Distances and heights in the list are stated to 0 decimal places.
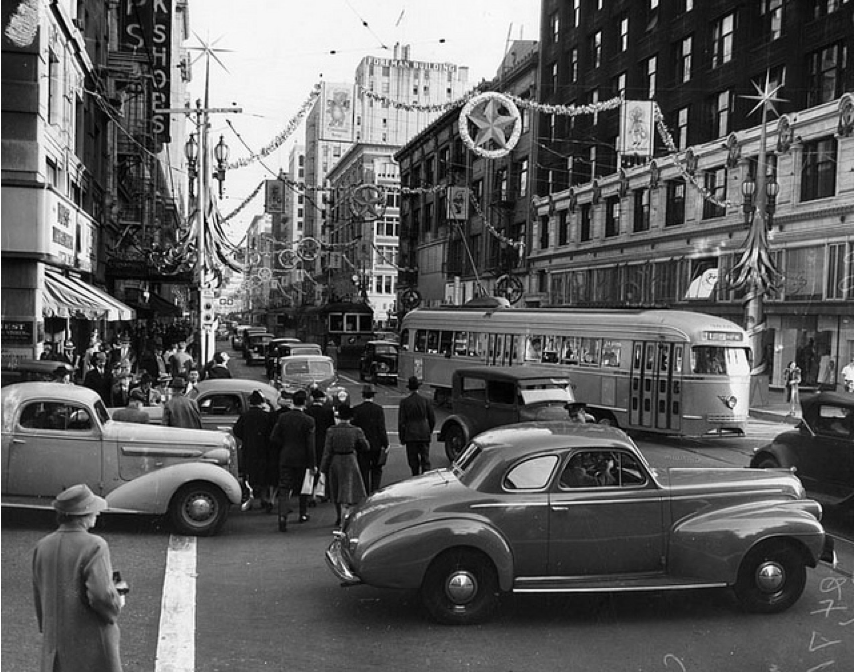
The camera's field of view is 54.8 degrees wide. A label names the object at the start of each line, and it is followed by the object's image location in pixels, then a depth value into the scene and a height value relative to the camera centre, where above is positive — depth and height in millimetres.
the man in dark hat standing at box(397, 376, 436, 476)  13055 -1583
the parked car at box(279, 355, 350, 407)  22828 -1354
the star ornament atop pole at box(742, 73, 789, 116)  25231 +8445
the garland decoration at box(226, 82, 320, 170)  23000 +5638
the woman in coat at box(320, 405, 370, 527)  10422 -1786
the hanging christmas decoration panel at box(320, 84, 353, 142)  25219 +6938
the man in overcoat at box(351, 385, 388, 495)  11922 -1543
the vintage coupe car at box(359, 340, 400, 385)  34812 -1543
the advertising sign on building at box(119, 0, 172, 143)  33000 +11781
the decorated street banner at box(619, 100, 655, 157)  26844 +6525
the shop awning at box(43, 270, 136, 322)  20266 +500
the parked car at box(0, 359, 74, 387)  14228 -921
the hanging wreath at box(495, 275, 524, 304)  47125 +2316
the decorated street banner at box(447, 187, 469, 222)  44031 +6677
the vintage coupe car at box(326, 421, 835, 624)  7363 -1868
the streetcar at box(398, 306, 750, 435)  18406 -745
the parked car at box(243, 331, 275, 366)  46312 -1293
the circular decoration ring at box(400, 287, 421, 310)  59912 +2042
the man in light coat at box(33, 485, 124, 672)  4582 -1535
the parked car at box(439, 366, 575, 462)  14750 -1320
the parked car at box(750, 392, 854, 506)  11086 -1612
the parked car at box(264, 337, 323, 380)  28688 -977
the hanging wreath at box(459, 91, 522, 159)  20922 +5348
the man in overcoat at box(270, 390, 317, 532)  10742 -1643
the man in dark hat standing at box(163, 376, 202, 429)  12203 -1317
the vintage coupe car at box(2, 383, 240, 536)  9992 -1778
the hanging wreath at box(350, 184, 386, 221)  32781 +5070
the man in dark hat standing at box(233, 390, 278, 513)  11383 -1654
